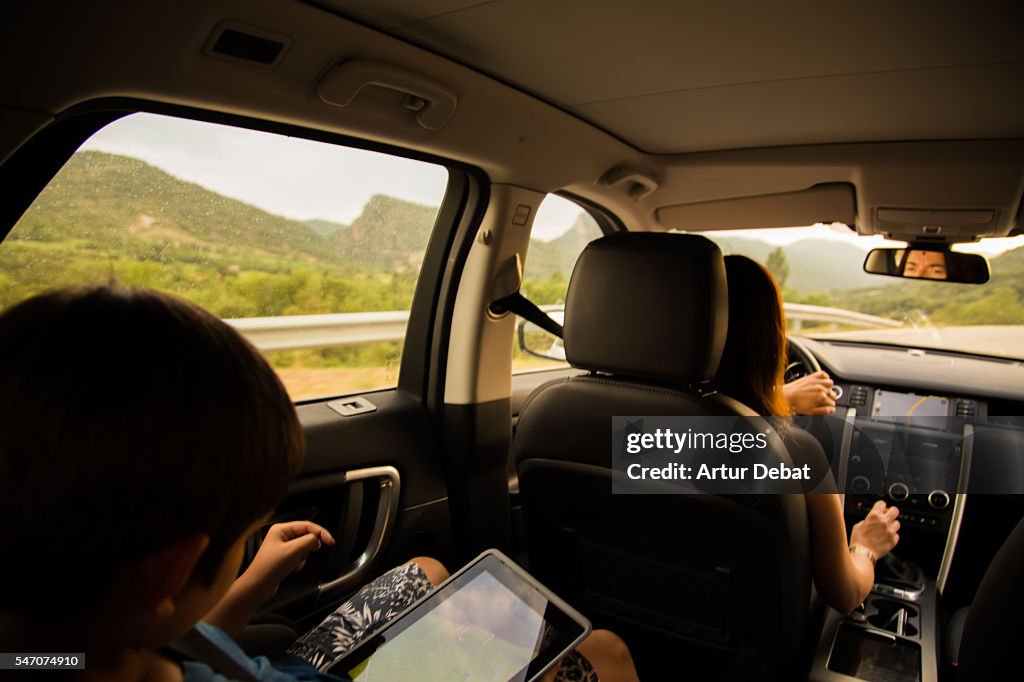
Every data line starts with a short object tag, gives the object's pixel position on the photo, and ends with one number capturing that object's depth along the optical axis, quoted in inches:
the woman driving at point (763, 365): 76.3
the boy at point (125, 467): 25.5
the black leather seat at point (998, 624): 61.1
